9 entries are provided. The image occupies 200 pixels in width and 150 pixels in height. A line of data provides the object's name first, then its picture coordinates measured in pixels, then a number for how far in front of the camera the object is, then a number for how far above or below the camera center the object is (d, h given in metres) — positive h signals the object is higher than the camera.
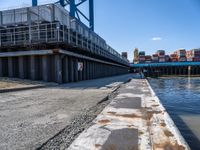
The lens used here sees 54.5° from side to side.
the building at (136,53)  106.16 +9.80
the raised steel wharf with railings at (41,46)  16.56 +2.28
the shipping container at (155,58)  86.00 +5.49
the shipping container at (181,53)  83.50 +7.54
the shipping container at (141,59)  88.07 +5.16
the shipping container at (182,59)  80.88 +4.66
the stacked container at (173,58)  85.69 +5.45
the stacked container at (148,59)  86.21 +5.12
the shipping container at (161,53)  87.88 +7.84
